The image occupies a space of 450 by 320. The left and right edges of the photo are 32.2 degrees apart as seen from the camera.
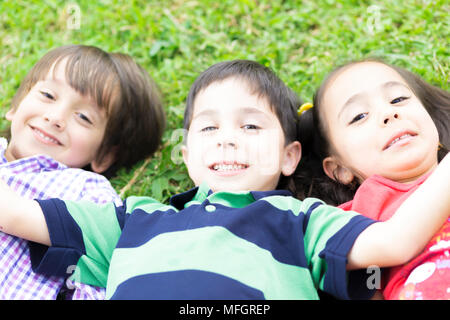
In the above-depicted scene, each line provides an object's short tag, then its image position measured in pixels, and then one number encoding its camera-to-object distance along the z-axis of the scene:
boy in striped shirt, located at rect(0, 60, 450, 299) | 0.79
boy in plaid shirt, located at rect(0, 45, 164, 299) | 0.90
